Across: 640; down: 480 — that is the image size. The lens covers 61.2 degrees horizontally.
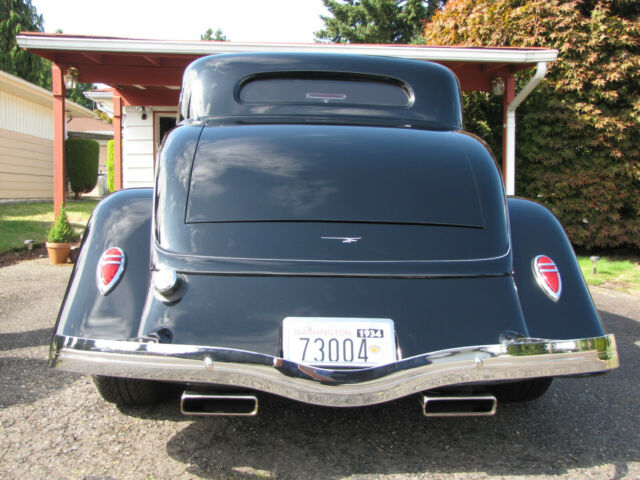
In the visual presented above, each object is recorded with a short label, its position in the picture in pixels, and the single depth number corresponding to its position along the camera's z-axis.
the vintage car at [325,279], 1.88
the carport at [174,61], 8.17
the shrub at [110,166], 19.19
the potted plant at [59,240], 7.66
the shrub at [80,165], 20.27
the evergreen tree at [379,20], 26.84
